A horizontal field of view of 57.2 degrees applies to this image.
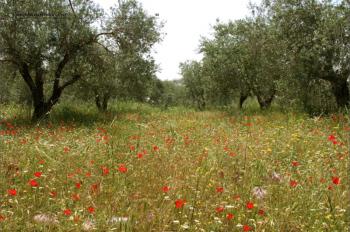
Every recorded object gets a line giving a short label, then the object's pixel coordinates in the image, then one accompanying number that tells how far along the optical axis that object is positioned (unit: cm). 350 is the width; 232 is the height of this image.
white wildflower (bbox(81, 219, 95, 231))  342
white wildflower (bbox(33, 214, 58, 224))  347
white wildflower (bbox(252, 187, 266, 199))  462
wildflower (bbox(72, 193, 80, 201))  395
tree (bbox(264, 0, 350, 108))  1540
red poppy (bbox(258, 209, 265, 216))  392
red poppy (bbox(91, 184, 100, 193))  435
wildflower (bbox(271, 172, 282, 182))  523
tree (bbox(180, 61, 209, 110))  5463
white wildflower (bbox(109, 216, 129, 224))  334
